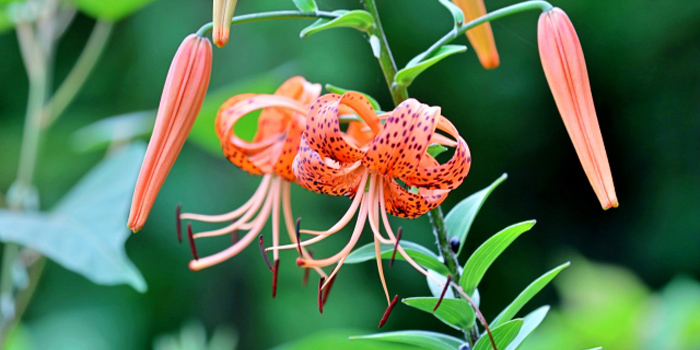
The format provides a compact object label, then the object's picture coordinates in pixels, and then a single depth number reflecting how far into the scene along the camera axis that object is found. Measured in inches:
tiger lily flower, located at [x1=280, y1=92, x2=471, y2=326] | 39.1
